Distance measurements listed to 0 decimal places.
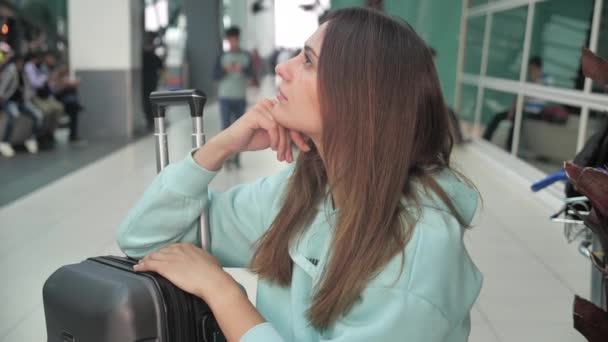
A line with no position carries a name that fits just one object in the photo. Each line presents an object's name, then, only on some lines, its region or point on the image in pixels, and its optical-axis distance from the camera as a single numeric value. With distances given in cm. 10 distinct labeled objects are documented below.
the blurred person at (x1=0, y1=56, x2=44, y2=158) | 707
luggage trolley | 219
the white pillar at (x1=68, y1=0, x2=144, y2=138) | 875
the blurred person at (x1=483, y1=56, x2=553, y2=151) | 630
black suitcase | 105
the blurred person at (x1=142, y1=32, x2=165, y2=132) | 1030
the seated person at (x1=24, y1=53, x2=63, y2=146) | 752
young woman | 92
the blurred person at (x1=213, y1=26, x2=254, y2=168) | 672
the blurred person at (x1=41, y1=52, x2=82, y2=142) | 820
